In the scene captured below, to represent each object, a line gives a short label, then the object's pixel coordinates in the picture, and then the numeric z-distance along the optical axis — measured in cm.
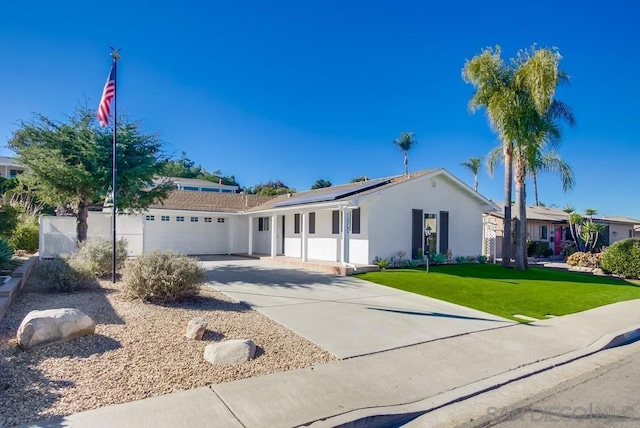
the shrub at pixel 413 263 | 1598
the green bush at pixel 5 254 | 924
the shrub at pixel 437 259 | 1678
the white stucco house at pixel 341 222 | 1551
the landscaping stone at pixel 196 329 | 571
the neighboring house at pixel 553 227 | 2711
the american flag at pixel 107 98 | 1048
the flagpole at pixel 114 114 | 1026
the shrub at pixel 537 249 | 2622
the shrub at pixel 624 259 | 1662
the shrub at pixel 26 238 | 1761
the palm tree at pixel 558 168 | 1809
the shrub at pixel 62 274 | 877
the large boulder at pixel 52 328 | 493
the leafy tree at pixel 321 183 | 6036
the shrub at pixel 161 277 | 771
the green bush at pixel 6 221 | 1223
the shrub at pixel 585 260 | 1958
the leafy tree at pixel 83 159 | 1295
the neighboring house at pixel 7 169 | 4627
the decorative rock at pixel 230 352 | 493
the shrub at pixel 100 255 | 1093
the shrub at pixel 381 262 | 1505
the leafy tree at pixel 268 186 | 5956
